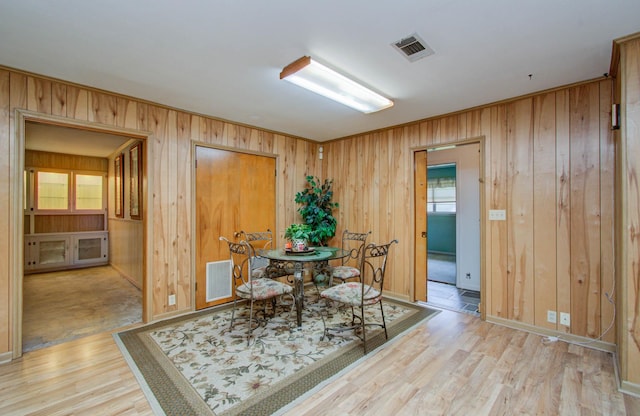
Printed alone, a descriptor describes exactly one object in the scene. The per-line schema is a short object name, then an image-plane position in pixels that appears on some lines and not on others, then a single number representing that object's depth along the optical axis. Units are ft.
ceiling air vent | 6.69
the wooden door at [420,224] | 12.96
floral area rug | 6.31
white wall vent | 12.18
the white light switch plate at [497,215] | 10.43
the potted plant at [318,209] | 15.03
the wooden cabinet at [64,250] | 18.72
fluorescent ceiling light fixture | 7.70
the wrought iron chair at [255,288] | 8.99
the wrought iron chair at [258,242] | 11.78
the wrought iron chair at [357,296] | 8.46
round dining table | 9.49
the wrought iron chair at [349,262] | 11.66
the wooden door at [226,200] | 11.98
